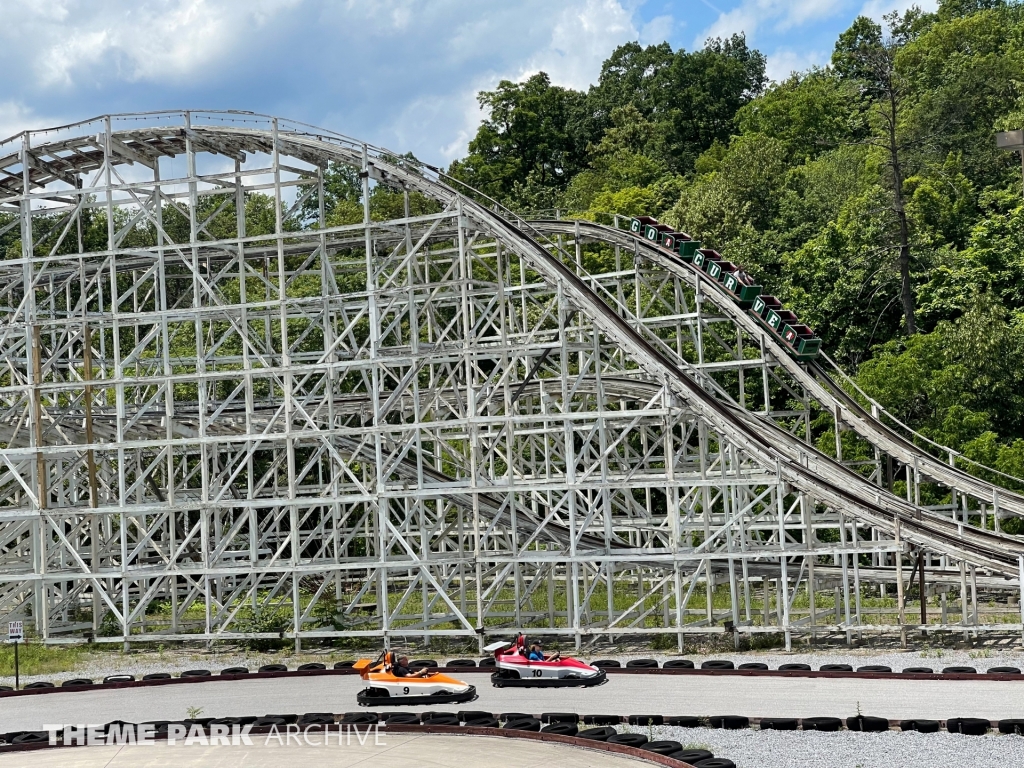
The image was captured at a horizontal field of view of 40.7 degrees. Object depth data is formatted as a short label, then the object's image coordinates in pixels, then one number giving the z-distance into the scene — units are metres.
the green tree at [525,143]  87.19
